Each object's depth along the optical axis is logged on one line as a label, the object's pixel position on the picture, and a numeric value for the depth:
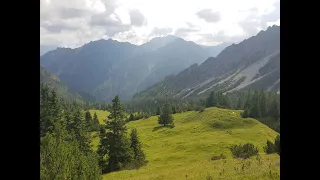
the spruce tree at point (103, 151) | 39.31
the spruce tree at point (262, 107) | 71.17
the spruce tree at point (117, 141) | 39.30
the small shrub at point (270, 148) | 35.04
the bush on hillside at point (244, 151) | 34.33
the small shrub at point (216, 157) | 36.24
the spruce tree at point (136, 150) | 40.89
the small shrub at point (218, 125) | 66.86
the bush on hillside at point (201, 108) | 80.28
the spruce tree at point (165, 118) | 72.87
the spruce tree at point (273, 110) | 66.53
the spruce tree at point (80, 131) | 40.93
